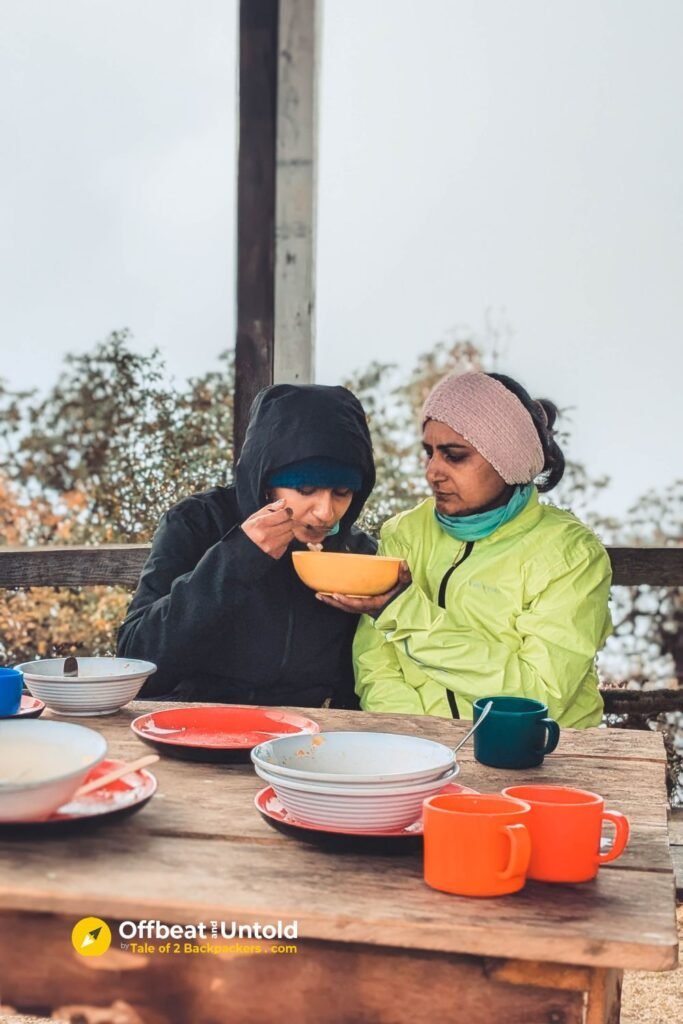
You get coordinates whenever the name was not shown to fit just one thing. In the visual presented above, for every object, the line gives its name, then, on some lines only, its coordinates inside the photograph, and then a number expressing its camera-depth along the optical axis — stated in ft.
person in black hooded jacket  7.66
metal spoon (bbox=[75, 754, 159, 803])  3.85
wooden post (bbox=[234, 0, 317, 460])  9.27
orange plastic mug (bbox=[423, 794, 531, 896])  3.22
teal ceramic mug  4.91
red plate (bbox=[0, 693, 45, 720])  5.50
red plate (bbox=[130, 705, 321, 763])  4.95
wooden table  3.10
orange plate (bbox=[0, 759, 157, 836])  3.67
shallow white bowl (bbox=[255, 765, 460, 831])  3.59
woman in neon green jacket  6.98
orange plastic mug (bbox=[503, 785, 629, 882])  3.42
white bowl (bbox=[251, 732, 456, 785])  4.09
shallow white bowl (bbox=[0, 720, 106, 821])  3.55
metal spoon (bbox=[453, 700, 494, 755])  4.90
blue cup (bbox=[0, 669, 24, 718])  5.35
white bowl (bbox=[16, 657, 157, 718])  5.66
